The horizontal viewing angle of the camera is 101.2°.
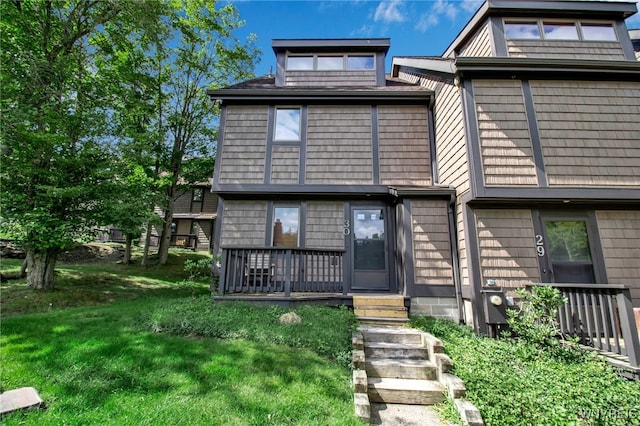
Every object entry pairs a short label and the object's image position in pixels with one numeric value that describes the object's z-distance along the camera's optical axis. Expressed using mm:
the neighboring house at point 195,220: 18203
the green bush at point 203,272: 9286
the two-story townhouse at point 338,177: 6465
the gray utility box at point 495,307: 4883
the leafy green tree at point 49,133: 6211
